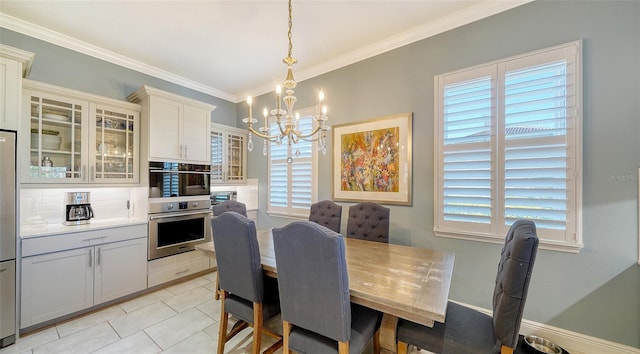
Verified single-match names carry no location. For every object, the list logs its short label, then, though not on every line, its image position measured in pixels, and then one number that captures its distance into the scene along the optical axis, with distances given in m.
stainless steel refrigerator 1.96
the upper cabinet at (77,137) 2.41
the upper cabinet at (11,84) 2.00
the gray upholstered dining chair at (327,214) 2.79
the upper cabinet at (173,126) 3.02
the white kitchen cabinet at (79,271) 2.19
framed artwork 2.78
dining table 1.20
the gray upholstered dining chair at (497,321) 1.17
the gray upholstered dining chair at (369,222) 2.50
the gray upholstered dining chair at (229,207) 2.88
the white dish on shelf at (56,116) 2.49
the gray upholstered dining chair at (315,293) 1.25
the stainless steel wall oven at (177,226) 3.02
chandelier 1.91
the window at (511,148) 1.97
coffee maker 2.73
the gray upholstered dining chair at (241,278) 1.64
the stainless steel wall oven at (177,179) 3.05
